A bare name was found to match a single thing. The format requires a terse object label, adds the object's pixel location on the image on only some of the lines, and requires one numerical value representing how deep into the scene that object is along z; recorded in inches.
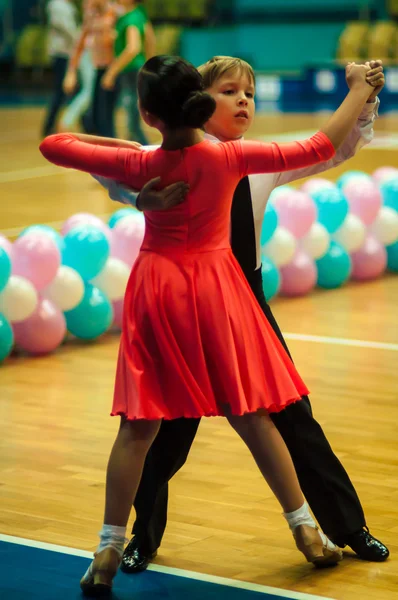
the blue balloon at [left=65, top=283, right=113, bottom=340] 331.2
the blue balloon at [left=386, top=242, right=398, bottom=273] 423.4
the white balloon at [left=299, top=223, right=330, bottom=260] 389.4
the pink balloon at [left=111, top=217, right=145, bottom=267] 350.4
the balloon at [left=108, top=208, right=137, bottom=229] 366.4
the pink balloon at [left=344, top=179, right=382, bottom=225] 406.8
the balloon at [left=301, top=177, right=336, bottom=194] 403.2
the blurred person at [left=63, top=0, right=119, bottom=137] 638.6
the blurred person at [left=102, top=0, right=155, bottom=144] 603.4
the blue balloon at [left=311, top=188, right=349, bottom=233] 396.6
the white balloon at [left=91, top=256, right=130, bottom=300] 343.5
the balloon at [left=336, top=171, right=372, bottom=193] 416.0
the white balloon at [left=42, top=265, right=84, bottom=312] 325.9
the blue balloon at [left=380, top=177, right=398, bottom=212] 423.4
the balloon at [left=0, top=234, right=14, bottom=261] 321.0
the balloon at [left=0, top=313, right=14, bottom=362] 308.6
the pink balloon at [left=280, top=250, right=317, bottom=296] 384.4
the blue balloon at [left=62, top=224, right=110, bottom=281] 334.0
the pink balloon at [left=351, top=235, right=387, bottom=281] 410.8
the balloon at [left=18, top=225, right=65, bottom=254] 330.3
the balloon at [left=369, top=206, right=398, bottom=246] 414.1
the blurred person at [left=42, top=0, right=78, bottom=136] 751.3
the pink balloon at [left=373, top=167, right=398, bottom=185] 433.0
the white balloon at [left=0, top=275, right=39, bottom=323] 312.2
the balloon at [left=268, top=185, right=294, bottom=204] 387.5
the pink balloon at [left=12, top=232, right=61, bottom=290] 319.5
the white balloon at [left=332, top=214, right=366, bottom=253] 402.5
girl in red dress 159.0
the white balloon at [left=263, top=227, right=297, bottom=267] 373.0
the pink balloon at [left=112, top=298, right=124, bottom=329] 349.0
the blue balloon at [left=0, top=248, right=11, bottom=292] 308.6
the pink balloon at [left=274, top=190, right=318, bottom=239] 382.3
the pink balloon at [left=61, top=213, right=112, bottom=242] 346.6
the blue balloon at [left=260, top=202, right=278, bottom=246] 366.1
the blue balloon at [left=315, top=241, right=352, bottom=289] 397.5
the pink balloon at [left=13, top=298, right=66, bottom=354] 318.8
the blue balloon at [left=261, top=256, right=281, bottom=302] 366.9
